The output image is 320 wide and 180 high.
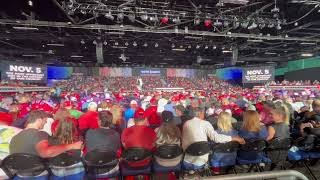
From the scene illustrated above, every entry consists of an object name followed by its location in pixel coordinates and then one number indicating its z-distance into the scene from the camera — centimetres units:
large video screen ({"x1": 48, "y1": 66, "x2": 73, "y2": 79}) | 1777
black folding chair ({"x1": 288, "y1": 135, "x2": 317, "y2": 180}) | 249
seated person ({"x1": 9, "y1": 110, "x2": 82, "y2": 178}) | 180
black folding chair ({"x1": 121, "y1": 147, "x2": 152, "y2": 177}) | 194
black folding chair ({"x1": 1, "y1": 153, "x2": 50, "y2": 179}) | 168
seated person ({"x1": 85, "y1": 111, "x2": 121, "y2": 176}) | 202
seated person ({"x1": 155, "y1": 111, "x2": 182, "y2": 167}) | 221
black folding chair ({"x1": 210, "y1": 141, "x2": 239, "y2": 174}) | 225
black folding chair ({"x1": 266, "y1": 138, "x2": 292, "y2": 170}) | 228
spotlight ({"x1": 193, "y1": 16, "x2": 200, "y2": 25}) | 609
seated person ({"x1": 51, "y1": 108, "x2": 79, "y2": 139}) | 252
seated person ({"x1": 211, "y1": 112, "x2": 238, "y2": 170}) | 231
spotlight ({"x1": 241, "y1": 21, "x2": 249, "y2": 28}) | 628
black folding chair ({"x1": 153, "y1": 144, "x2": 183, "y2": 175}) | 196
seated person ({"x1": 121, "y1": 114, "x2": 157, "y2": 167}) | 211
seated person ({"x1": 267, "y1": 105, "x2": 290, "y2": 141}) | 238
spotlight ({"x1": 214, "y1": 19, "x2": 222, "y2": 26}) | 623
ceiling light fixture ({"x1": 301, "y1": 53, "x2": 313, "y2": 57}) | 1421
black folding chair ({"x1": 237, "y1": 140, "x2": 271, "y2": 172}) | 224
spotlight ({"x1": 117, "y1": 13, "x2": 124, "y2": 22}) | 559
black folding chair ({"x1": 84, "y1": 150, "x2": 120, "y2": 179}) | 185
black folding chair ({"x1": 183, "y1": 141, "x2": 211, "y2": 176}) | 206
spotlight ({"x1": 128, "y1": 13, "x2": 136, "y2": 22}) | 573
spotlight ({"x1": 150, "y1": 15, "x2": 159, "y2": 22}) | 586
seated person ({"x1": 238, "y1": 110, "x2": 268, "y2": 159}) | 241
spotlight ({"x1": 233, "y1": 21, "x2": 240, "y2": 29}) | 628
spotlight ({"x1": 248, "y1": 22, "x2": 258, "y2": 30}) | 630
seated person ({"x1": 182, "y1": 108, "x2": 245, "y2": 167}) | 223
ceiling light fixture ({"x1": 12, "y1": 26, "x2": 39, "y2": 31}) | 706
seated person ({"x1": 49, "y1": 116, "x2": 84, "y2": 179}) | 187
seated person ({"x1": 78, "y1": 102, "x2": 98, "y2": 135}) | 286
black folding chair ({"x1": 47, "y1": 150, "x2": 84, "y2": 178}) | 180
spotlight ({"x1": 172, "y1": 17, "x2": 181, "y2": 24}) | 607
